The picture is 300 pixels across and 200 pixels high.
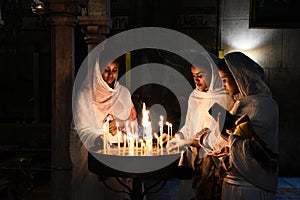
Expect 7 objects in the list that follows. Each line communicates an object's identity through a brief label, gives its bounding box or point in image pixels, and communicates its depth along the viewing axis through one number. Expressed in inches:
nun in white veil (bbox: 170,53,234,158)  184.9
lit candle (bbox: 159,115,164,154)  156.9
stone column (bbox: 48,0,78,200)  207.8
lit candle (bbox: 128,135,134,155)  149.8
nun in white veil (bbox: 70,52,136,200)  196.2
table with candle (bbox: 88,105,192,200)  139.4
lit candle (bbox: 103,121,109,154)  155.9
